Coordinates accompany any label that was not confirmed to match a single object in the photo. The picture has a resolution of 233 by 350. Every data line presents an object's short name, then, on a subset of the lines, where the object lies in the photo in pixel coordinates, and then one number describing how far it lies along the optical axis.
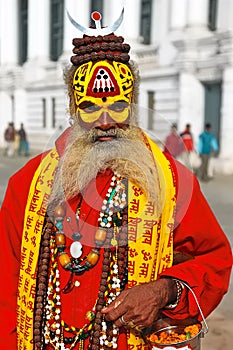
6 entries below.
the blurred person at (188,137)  11.89
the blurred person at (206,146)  13.09
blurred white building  15.93
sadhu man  1.84
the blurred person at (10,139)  21.23
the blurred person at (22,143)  21.94
